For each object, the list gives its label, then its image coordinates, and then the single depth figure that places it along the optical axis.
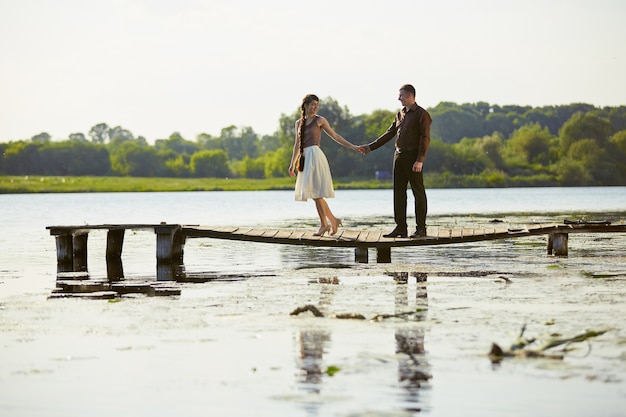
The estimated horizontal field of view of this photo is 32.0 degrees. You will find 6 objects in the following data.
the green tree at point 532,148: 136.88
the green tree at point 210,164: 154.00
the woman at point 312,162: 16.91
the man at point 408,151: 16.38
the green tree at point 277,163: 140.25
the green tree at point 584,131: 135.00
